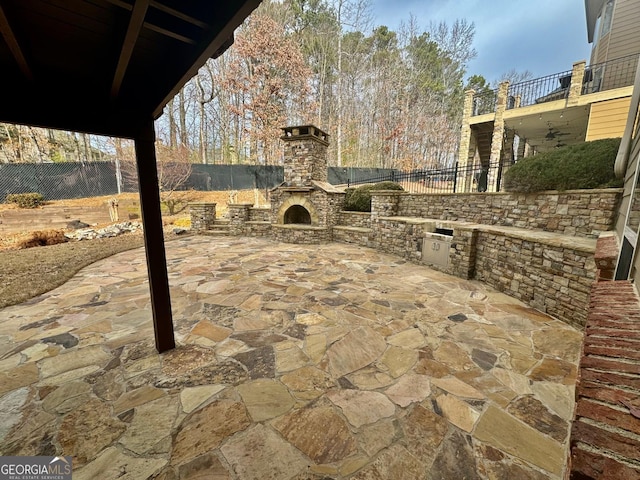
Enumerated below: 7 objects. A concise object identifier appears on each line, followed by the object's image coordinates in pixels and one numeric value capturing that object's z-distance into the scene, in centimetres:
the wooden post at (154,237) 245
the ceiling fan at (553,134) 1110
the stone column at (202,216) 1045
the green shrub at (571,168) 432
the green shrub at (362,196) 946
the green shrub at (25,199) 1047
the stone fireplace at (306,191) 882
